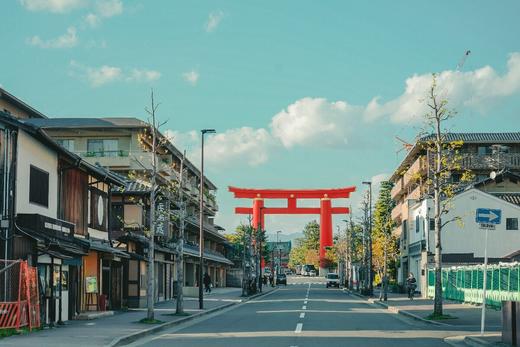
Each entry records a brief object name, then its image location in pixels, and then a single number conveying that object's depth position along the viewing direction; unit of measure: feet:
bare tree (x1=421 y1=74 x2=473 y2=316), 99.60
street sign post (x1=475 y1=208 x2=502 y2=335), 69.97
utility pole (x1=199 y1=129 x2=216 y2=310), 131.47
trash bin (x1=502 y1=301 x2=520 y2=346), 57.47
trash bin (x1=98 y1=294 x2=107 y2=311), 112.68
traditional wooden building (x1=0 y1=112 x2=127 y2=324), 80.38
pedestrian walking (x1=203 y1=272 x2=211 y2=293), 222.28
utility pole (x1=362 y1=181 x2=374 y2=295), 196.03
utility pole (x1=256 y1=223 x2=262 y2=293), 255.99
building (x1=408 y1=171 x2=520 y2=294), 186.29
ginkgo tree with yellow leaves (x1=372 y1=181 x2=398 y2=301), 182.14
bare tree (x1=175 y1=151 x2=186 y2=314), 111.75
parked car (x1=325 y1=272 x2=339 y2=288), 310.65
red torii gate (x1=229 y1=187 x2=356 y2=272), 365.40
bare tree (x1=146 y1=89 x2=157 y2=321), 96.07
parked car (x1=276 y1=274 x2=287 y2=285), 364.38
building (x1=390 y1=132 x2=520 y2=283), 224.94
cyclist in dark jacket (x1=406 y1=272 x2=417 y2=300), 167.37
